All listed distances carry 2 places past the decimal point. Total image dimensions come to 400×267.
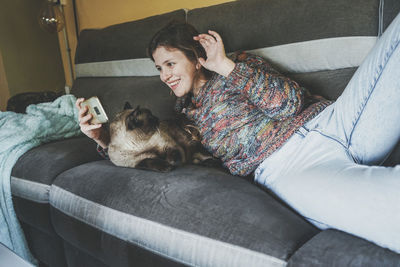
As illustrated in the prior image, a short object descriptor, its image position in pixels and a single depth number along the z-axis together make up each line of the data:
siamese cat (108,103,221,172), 1.14
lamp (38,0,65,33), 2.69
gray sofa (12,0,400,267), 0.65
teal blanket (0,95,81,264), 1.30
